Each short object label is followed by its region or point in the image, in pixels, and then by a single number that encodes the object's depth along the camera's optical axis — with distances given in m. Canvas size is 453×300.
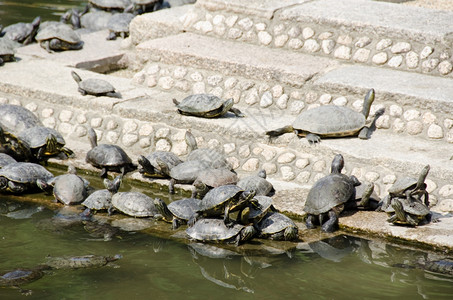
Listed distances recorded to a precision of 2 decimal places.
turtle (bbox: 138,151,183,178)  14.51
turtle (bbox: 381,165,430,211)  12.10
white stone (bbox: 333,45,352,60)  17.14
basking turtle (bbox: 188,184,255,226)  11.80
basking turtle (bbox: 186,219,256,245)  11.67
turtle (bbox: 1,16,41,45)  24.20
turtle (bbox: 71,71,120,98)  16.98
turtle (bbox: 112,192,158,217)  12.89
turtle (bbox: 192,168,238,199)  13.21
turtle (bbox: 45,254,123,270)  10.66
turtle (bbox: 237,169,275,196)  13.34
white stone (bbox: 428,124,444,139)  14.50
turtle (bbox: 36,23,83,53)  21.31
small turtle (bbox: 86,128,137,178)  14.90
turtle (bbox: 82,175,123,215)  13.12
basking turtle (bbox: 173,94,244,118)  15.44
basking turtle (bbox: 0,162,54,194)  13.98
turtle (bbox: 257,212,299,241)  11.83
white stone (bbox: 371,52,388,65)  16.70
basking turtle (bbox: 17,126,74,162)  15.66
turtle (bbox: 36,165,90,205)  13.55
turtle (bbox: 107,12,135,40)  23.31
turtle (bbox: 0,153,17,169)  14.81
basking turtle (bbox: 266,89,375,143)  14.27
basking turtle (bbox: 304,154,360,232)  12.38
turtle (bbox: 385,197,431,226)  12.00
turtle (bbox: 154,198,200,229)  12.46
